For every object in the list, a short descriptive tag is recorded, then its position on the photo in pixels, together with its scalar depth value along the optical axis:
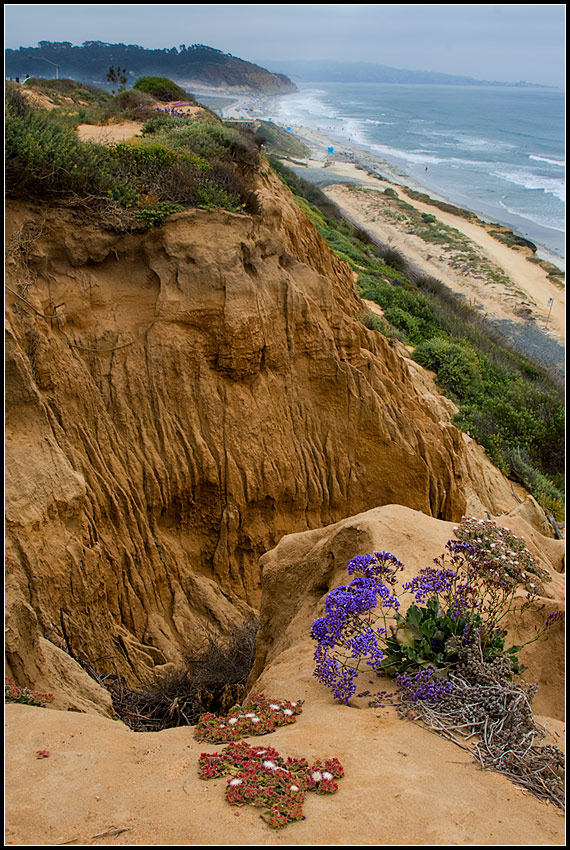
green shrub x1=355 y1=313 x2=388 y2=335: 17.36
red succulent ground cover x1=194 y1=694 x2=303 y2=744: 5.07
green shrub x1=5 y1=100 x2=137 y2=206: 9.42
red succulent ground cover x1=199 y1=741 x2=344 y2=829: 3.90
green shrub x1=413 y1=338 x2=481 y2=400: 21.38
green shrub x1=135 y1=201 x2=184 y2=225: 10.47
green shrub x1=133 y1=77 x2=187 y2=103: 28.92
